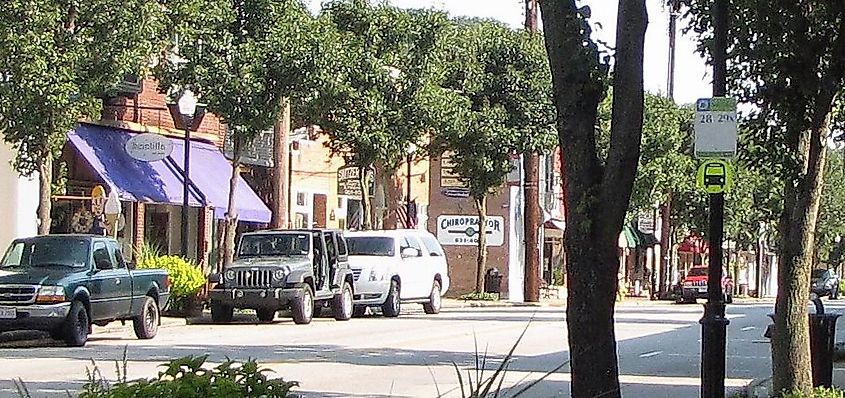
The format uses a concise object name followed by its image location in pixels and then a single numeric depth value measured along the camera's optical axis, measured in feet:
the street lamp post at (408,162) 138.57
